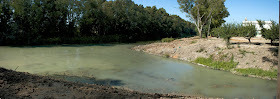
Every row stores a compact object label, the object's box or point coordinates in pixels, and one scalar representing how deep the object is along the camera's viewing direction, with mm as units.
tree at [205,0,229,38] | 41366
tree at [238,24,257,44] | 18855
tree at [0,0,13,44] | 28156
